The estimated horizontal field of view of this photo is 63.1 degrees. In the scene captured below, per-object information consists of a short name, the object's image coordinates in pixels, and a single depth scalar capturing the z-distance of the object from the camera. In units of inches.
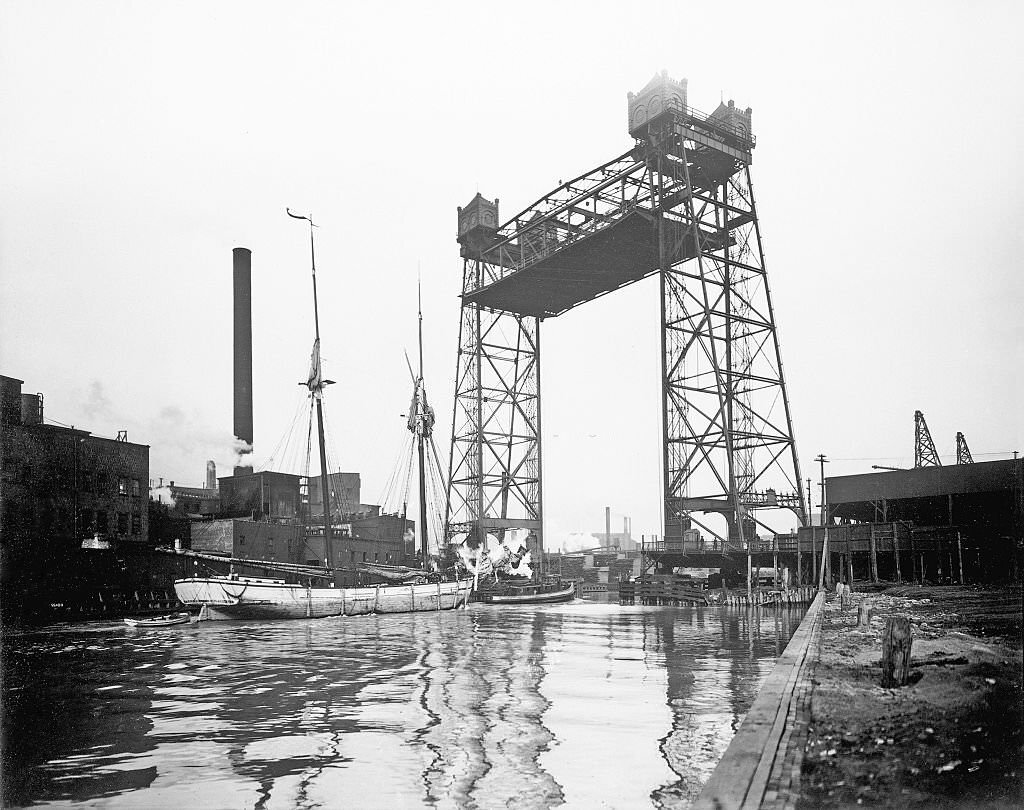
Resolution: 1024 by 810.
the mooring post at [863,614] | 773.9
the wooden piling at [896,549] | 1559.2
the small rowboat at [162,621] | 1382.9
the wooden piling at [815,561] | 1695.9
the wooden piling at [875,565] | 1583.4
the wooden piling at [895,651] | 429.7
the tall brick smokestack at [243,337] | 2134.6
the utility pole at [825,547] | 1656.0
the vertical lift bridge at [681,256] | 1683.1
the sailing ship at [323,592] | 1552.7
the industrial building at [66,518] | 1472.7
